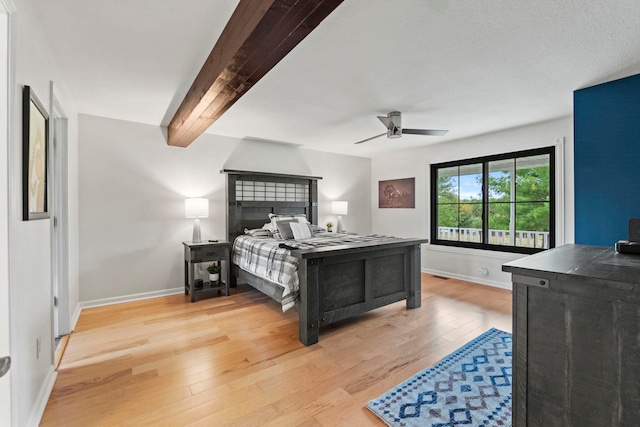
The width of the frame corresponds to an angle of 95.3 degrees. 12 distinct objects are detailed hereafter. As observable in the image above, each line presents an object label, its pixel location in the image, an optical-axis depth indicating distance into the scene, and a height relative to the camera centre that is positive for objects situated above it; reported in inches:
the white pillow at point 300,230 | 165.1 -10.6
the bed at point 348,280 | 105.3 -29.0
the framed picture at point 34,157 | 61.4 +13.1
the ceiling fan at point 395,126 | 138.9 +41.6
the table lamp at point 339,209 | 222.8 +2.3
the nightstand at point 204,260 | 152.0 -25.7
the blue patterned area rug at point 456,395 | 66.8 -47.3
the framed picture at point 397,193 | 225.9 +15.3
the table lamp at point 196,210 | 157.3 +1.2
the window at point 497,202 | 167.2 +6.2
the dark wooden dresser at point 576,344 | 39.5 -19.5
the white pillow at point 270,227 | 176.4 -9.3
